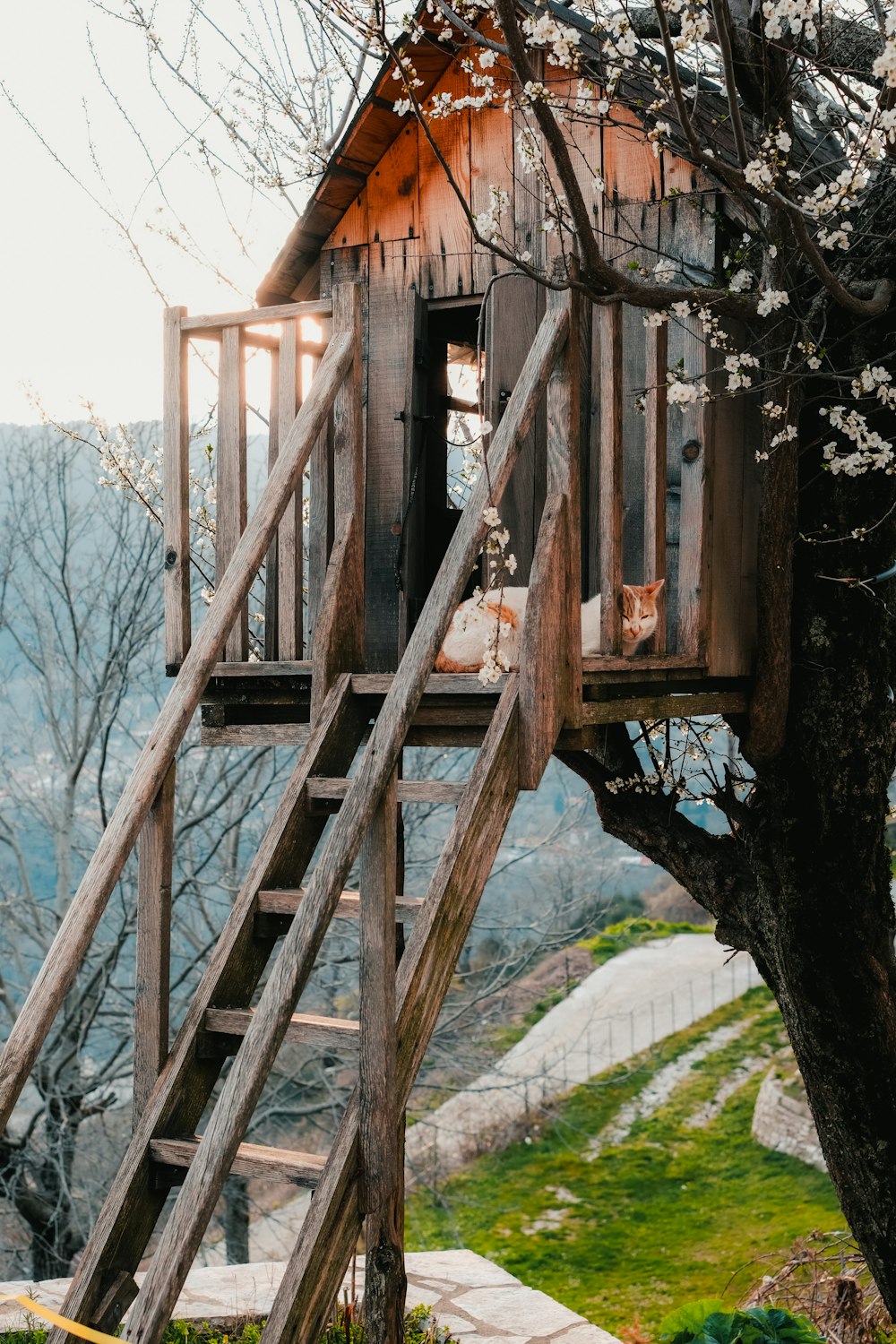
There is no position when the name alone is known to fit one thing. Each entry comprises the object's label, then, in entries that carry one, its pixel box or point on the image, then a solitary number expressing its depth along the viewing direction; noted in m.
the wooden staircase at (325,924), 3.15
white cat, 4.05
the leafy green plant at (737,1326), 4.58
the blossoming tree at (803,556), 3.92
